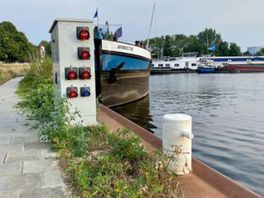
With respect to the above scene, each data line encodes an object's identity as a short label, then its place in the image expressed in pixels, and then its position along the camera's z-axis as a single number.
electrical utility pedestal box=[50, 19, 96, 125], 3.58
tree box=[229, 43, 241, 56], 68.04
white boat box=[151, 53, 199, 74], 41.82
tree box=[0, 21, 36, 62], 40.70
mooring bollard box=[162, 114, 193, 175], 2.40
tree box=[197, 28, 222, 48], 79.25
